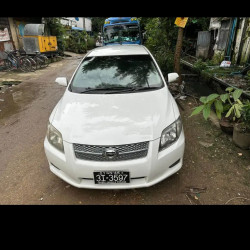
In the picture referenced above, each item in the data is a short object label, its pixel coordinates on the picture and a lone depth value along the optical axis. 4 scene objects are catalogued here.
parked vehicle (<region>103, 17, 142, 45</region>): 9.88
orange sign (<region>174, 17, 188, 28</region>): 5.29
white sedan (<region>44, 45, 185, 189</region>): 2.07
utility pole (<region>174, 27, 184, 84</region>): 5.84
